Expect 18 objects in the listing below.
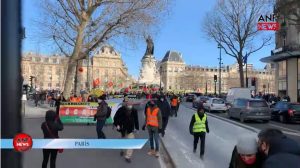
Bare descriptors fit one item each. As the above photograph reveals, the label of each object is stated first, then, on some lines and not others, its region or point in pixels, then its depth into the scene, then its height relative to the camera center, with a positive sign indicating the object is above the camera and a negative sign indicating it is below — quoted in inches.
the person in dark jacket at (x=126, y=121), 250.6 -35.4
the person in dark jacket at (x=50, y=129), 185.9 -32.2
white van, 931.9 -25.7
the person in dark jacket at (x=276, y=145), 61.8 -17.2
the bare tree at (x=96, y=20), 719.3 +196.5
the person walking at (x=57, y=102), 517.6 -32.8
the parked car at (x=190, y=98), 1621.4 -76.9
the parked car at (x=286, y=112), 588.6 -62.7
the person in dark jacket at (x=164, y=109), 369.5 -34.3
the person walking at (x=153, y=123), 266.5 -39.6
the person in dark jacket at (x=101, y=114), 315.1 -35.1
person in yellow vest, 260.2 -40.2
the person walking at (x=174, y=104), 665.4 -47.4
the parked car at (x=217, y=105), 879.8 -66.8
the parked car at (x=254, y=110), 595.7 -59.7
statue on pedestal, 1308.5 +90.3
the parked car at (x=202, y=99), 1014.0 -53.1
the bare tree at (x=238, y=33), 1157.5 +255.0
